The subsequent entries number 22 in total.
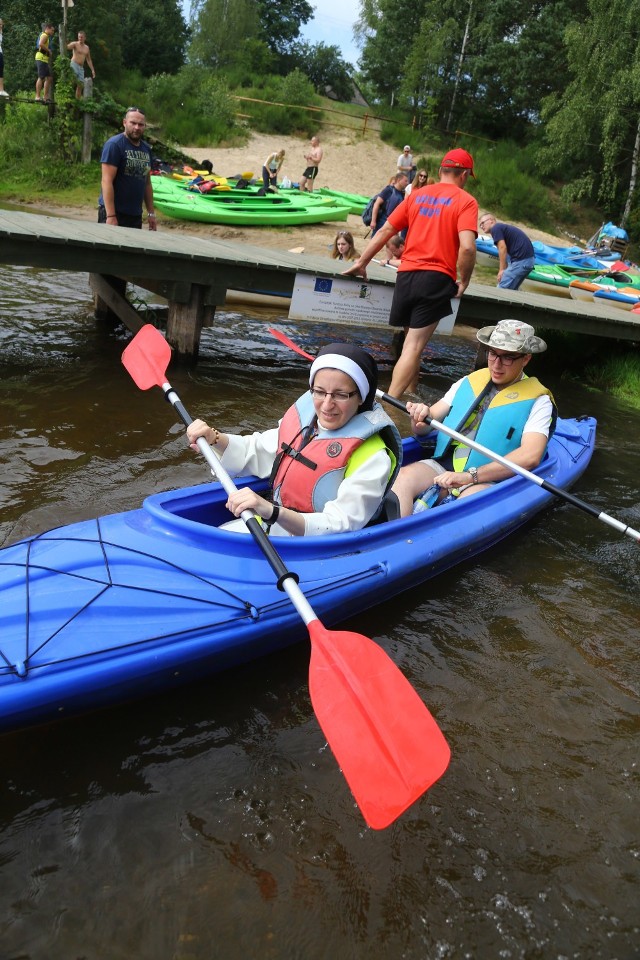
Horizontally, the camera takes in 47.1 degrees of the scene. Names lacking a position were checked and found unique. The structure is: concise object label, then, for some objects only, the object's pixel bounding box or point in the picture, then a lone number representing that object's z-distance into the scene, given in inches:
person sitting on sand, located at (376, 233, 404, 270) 349.1
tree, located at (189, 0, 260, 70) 1409.9
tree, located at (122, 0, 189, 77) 1231.5
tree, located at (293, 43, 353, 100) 1517.0
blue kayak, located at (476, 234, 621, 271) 539.5
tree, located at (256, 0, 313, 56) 1648.6
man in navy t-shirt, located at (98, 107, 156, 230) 229.6
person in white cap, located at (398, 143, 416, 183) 446.0
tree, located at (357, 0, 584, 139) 1060.5
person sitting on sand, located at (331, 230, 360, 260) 368.7
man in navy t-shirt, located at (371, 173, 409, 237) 373.1
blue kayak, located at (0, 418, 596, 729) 87.3
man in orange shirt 203.6
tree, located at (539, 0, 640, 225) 724.7
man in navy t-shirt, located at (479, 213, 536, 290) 334.0
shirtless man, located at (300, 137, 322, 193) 702.6
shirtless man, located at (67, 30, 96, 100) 565.3
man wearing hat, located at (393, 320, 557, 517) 154.5
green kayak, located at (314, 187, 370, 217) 650.2
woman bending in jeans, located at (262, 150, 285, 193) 566.3
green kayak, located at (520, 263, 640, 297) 487.8
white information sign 251.0
